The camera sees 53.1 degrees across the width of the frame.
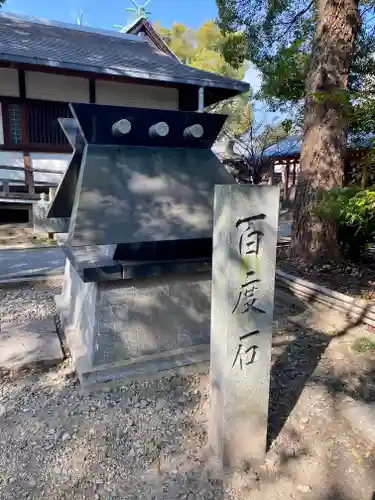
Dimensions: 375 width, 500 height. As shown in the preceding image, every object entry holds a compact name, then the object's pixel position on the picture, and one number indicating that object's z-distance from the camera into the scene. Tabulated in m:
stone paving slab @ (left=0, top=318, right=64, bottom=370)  3.04
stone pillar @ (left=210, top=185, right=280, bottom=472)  1.91
